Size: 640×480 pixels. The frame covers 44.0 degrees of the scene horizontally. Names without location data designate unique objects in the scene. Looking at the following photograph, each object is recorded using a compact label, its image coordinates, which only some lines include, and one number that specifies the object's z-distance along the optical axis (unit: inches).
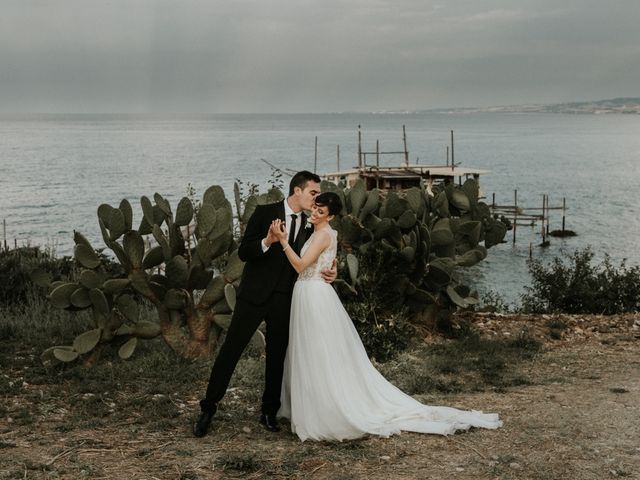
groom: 227.9
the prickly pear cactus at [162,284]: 313.7
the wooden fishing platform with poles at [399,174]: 1900.8
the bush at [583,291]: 485.7
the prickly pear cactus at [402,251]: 364.8
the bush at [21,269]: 510.9
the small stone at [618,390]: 281.7
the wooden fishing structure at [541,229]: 1776.1
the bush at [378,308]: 335.3
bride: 227.6
